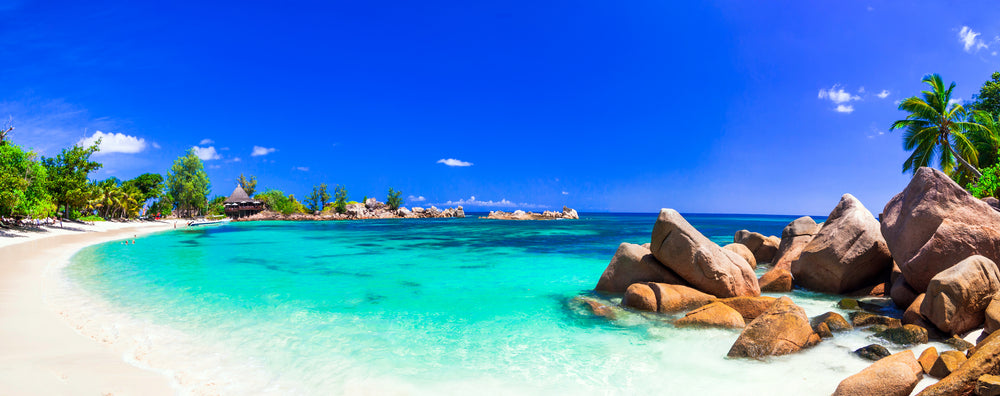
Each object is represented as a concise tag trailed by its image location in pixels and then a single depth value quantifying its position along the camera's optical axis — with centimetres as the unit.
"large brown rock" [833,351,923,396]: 435
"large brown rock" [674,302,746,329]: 779
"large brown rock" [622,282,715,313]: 906
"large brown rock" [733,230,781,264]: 1730
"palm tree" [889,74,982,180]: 2417
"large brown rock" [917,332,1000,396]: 378
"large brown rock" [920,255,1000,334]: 620
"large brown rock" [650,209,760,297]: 959
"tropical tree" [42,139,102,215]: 3378
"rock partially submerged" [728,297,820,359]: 617
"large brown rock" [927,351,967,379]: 450
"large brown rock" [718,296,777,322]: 839
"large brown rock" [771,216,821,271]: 1326
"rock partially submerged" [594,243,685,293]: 1062
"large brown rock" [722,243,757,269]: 1465
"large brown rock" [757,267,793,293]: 1105
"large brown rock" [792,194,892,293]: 1011
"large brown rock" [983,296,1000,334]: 543
